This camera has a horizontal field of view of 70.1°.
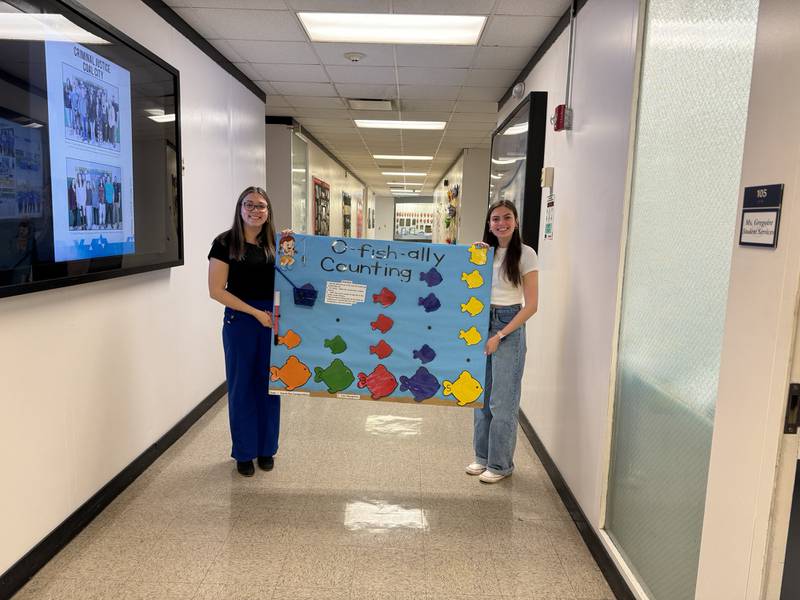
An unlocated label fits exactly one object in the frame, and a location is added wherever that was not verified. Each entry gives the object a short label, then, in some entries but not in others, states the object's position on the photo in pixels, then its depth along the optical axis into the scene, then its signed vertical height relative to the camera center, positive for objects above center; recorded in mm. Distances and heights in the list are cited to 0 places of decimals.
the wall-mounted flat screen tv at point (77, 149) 1952 +271
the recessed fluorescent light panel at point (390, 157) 10188 +1222
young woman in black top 2900 -435
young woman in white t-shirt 2861 -487
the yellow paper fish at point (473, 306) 2768 -379
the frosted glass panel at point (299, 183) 7203 +499
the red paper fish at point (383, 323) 2785 -478
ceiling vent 5835 +1236
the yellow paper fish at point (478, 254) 2770 -127
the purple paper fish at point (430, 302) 2773 -367
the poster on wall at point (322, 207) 8672 +251
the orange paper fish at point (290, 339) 2803 -574
